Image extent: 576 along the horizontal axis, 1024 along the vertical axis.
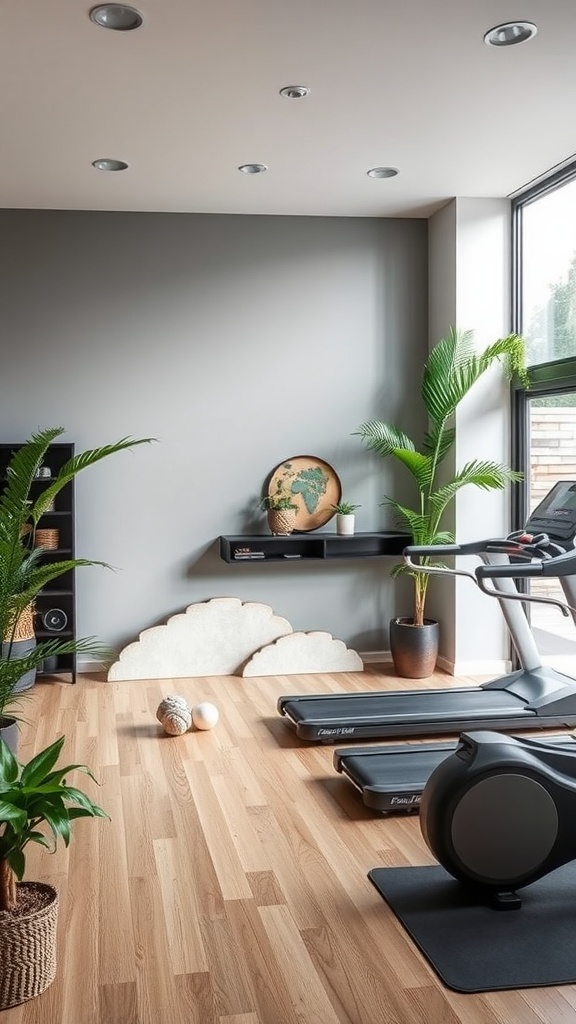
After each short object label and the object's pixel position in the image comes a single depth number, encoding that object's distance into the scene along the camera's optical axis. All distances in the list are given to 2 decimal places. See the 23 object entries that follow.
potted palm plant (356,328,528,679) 5.73
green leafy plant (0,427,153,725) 2.88
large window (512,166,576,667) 5.32
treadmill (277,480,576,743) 4.13
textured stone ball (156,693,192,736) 4.71
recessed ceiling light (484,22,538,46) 3.54
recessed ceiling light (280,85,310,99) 4.09
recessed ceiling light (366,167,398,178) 5.27
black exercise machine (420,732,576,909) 2.85
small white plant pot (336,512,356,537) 6.18
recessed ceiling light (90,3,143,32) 3.38
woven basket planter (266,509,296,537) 6.11
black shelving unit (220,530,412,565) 6.04
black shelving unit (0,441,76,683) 5.84
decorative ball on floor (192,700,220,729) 4.84
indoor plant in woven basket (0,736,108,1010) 2.42
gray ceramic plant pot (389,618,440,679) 5.99
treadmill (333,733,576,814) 3.67
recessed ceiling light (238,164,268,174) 5.17
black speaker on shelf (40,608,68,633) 5.89
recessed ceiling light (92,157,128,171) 5.07
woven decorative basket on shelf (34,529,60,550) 5.76
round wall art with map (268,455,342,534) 6.30
